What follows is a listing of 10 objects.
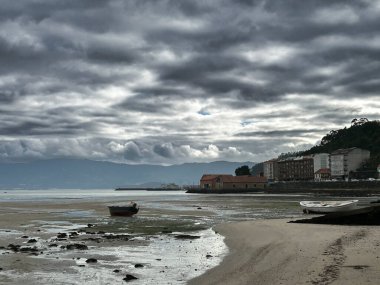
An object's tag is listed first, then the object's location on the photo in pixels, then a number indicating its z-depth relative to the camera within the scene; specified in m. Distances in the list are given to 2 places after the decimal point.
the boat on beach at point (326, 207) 51.31
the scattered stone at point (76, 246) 24.45
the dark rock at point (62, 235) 30.21
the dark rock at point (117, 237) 29.38
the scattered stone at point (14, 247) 23.88
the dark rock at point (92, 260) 20.14
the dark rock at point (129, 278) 16.30
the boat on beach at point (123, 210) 53.69
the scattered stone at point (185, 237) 29.44
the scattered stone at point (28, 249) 23.46
